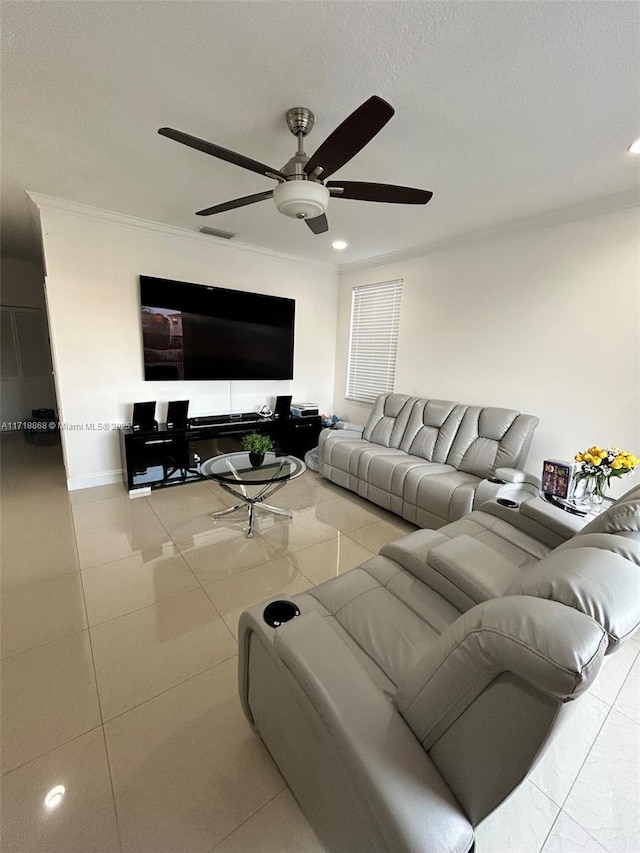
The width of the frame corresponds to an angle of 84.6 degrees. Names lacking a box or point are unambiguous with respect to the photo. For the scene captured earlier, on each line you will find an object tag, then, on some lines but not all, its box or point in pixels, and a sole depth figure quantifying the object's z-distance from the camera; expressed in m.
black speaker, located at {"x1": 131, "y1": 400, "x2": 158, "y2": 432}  3.49
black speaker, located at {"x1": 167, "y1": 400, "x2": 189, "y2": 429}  3.71
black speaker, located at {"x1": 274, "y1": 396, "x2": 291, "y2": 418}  4.46
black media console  3.40
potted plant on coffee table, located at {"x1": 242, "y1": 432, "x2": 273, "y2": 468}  2.86
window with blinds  4.25
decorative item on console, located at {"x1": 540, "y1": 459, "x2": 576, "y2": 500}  2.34
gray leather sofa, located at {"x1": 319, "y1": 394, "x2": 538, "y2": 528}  2.66
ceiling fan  1.33
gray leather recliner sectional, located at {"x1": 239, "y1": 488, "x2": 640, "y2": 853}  0.62
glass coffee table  2.64
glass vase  2.13
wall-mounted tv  3.57
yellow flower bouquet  2.04
